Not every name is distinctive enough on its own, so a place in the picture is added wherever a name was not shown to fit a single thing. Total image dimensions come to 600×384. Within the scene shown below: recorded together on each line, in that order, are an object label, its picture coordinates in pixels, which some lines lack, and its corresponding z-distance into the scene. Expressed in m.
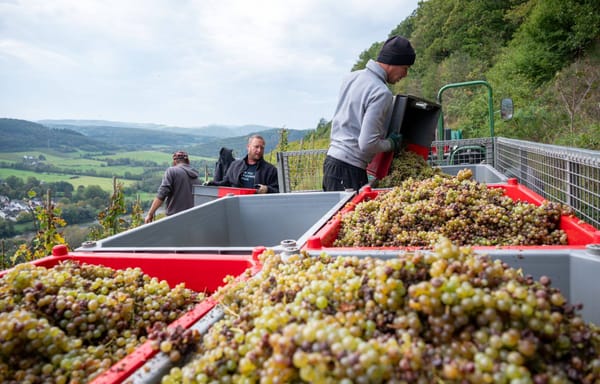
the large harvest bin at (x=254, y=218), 2.45
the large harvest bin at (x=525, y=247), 1.30
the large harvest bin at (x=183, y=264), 1.31
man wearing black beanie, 2.87
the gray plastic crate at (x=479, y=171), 3.46
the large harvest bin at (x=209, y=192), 3.44
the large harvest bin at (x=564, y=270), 1.03
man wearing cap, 5.32
